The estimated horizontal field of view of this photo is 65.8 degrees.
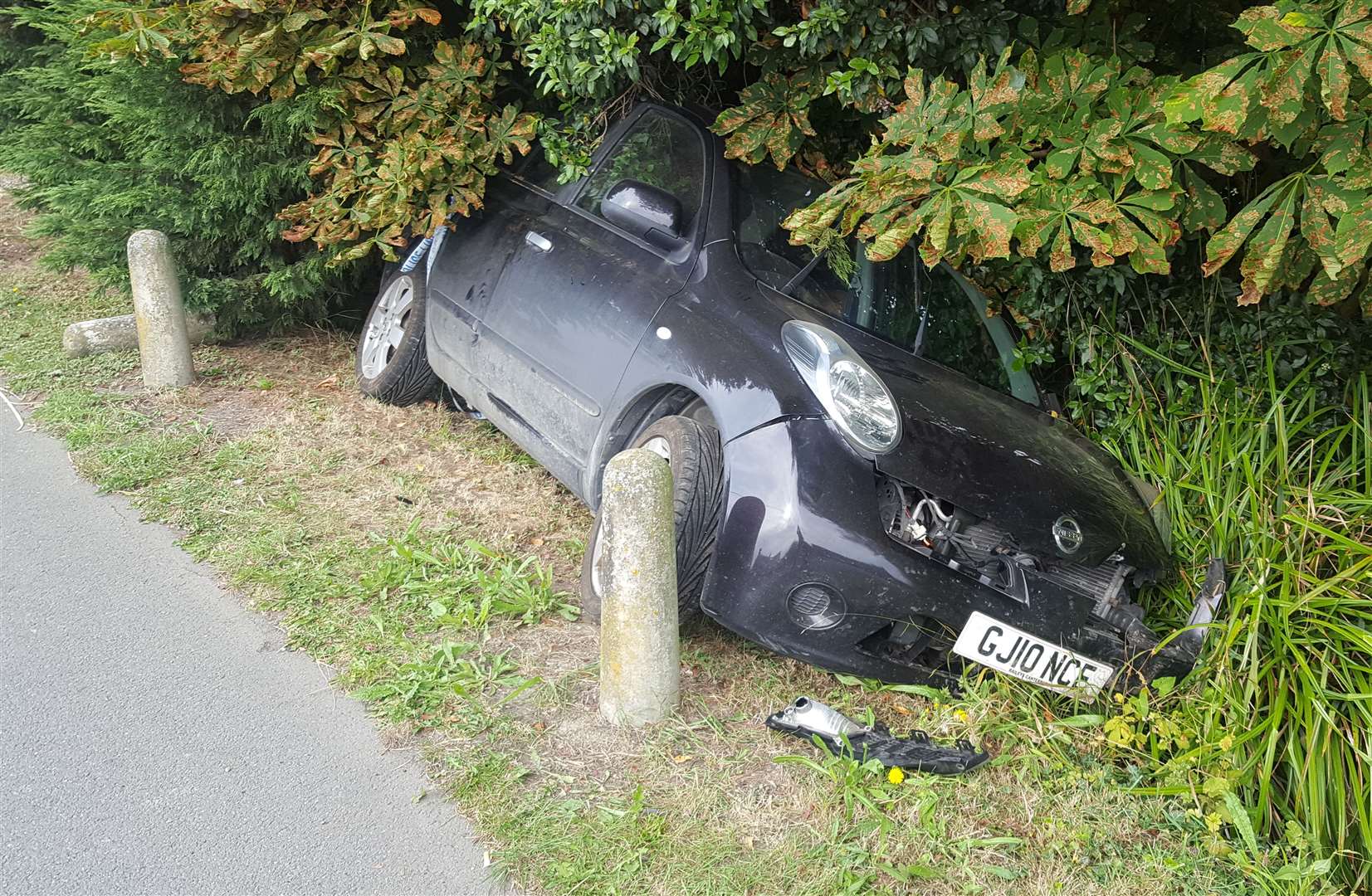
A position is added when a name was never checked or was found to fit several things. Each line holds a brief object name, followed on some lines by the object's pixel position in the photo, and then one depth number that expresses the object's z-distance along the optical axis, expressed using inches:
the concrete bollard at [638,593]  116.6
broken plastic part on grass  120.5
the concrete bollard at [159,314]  205.3
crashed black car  121.5
